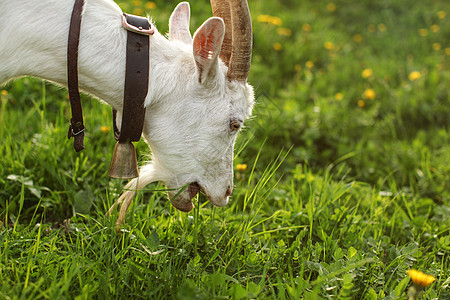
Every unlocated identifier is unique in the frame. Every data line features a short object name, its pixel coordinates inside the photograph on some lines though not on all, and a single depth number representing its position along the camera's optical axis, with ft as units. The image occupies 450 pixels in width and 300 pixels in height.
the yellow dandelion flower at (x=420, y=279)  6.22
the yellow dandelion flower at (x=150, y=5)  18.13
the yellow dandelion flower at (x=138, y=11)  17.08
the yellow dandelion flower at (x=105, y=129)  11.16
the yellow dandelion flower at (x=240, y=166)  10.35
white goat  6.72
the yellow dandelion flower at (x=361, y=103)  15.72
